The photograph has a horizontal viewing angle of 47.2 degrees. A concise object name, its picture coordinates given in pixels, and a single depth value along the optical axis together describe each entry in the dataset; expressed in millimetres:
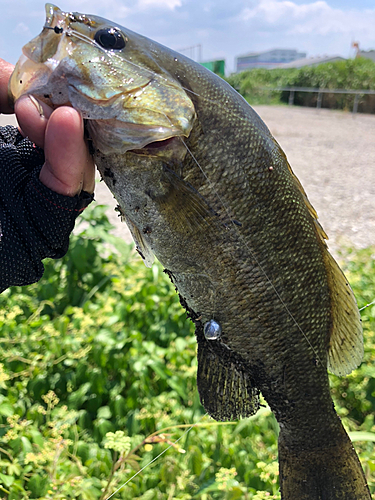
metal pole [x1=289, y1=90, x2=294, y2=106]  26445
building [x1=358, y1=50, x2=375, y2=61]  36781
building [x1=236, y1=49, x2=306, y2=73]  53812
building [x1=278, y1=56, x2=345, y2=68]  41041
